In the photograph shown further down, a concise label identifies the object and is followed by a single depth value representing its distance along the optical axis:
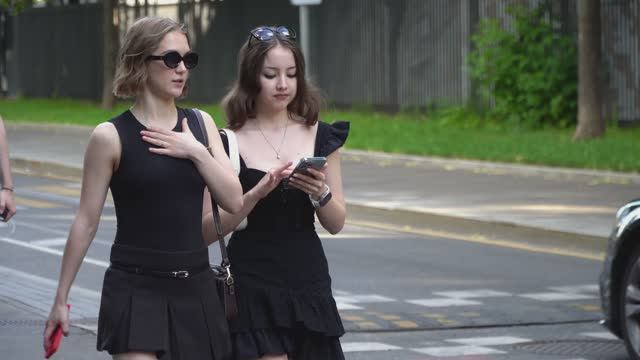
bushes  29.39
